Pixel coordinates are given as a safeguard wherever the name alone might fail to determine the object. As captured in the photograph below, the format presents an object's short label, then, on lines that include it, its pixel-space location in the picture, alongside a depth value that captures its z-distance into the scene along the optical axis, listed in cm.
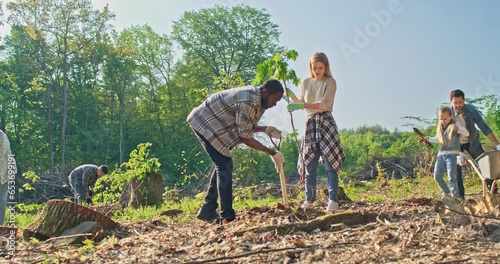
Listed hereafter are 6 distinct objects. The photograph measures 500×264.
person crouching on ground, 1056
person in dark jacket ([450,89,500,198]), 618
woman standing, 486
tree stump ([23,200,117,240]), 496
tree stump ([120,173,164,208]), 830
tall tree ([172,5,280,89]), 3034
